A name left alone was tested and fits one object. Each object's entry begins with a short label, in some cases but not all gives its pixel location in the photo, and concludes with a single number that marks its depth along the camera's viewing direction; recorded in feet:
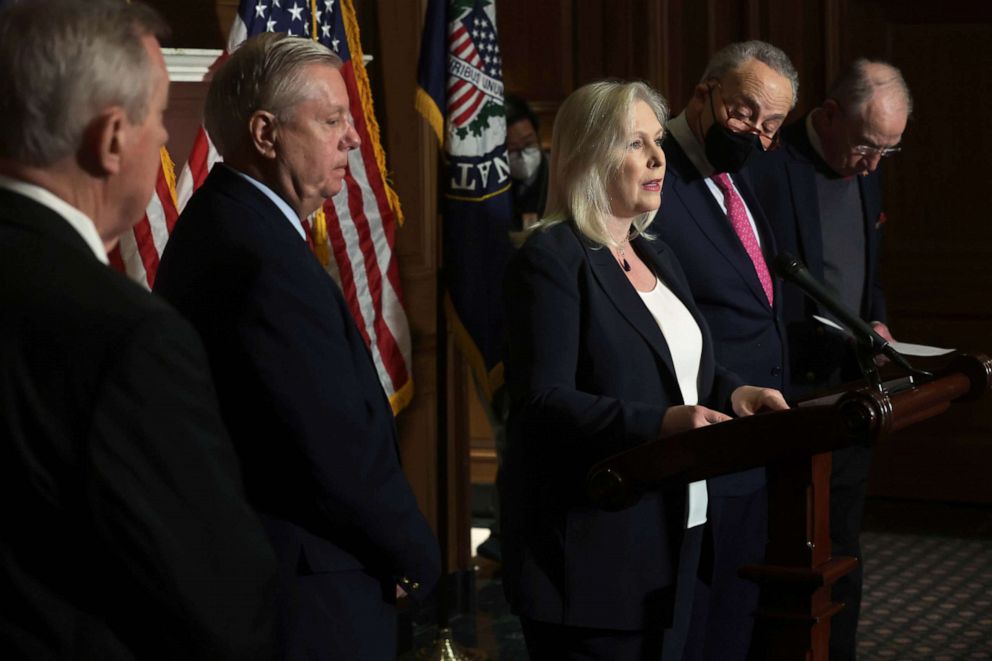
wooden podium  7.52
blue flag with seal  15.14
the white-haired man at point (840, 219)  12.96
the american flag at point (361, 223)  13.79
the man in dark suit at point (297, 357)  6.94
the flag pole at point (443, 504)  15.02
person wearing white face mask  19.34
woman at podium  8.71
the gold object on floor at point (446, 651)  14.97
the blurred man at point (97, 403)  4.46
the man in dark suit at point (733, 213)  11.08
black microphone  8.54
